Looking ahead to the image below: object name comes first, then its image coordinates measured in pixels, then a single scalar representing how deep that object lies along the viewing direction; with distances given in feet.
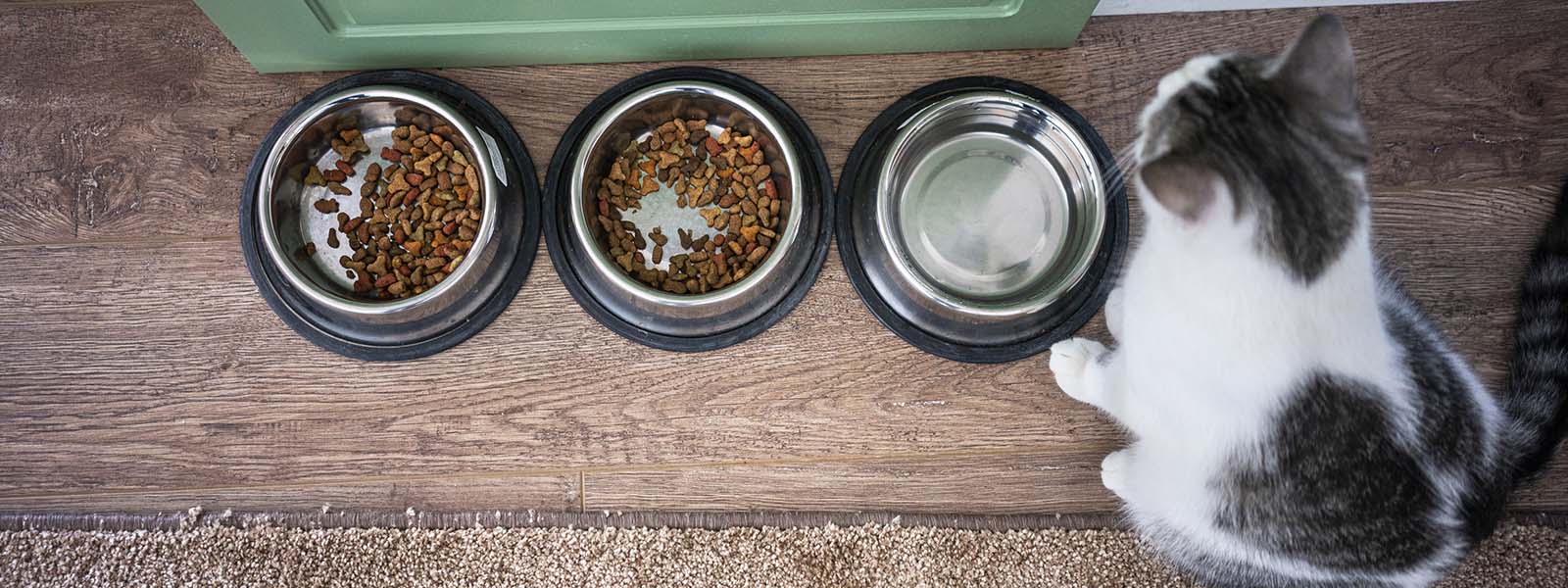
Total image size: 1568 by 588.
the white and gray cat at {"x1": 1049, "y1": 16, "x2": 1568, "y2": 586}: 2.63
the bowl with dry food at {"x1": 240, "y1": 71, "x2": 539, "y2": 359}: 4.00
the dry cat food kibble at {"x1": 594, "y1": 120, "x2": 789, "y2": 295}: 4.16
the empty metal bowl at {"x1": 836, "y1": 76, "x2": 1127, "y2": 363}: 4.03
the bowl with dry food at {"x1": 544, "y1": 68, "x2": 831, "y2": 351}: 3.97
